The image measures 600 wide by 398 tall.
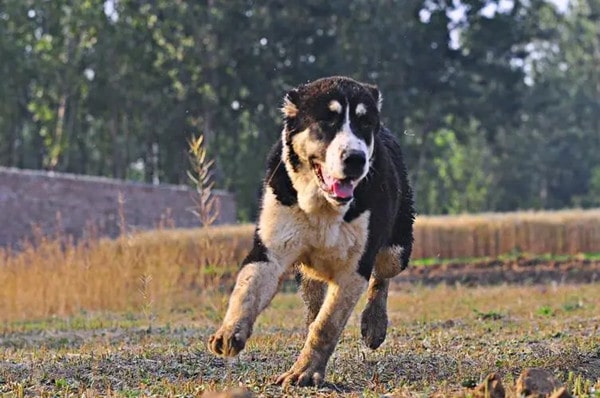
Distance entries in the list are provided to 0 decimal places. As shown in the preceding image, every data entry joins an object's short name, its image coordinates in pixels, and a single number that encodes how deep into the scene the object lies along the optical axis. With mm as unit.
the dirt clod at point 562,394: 7479
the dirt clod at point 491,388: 8233
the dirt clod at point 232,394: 6592
